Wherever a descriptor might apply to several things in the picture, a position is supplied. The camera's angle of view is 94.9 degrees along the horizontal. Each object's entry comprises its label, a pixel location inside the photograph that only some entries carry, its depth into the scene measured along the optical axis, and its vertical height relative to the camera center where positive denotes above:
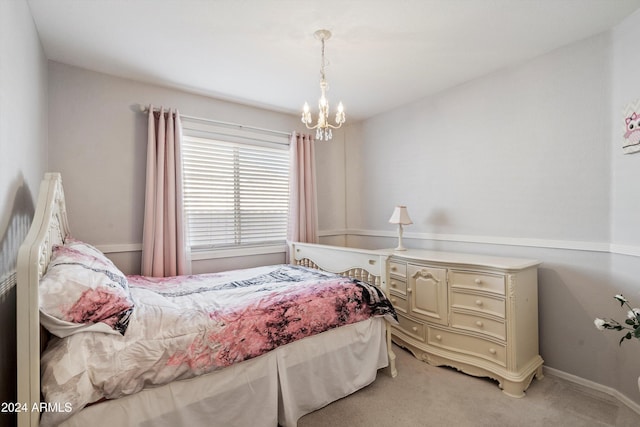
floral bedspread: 1.21 -0.62
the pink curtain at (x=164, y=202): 2.64 +0.09
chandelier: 1.94 +0.65
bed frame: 1.06 -0.30
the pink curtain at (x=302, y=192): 3.54 +0.23
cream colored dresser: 2.09 -0.82
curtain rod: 2.70 +0.96
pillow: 1.19 -0.37
